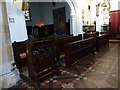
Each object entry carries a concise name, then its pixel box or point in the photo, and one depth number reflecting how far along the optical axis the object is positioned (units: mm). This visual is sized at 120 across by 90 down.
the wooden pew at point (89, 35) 5324
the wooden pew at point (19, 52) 2960
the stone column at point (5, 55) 2371
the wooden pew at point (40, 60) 2330
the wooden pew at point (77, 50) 3303
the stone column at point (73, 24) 6668
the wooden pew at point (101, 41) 5176
